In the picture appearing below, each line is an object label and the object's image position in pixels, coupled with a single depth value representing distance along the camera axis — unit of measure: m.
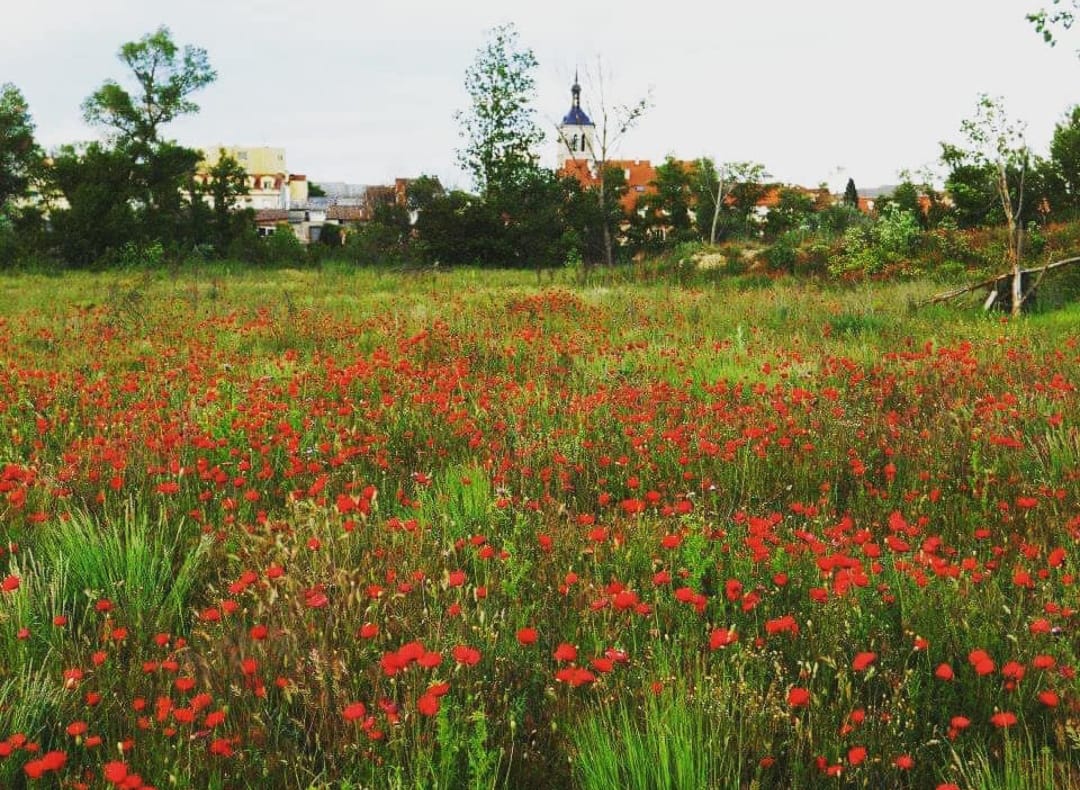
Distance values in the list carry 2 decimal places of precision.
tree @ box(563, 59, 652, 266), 36.41
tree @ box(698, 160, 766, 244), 51.66
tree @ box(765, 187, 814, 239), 48.91
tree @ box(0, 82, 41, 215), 38.91
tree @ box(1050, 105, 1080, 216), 26.81
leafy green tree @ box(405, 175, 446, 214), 35.66
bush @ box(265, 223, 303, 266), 28.73
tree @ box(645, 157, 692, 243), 52.44
